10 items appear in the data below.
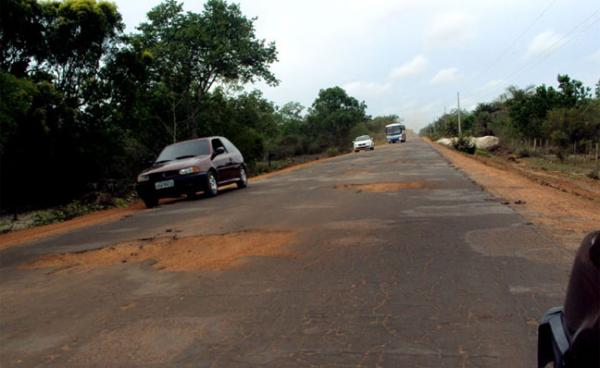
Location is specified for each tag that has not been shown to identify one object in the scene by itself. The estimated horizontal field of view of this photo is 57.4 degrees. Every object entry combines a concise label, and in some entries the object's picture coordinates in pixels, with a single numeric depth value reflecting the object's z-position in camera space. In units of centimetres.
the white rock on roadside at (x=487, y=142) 5151
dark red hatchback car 1355
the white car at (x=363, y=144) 5086
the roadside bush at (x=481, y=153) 4069
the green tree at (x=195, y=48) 2789
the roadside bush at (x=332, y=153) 5275
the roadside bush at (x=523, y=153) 4156
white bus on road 6888
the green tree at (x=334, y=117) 8162
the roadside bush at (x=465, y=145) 4172
